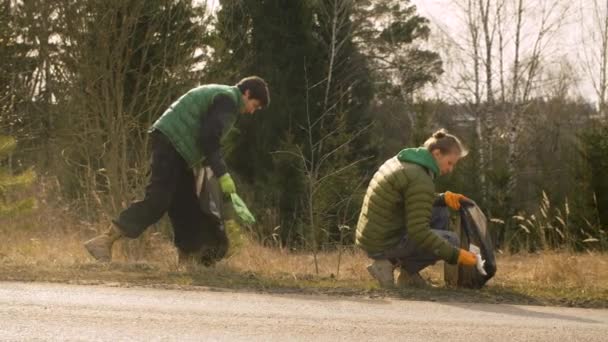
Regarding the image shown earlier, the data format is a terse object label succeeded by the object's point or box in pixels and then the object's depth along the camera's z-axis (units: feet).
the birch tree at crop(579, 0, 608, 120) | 107.34
